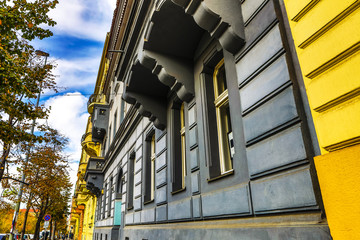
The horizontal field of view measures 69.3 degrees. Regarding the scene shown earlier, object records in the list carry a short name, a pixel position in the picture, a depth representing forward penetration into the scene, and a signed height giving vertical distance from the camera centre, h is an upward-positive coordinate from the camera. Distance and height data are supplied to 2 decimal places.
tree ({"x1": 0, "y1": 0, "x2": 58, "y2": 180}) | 8.01 +5.77
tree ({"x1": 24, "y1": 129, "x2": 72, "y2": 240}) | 20.97 +4.42
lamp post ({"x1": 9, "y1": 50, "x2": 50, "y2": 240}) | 13.11 +2.04
